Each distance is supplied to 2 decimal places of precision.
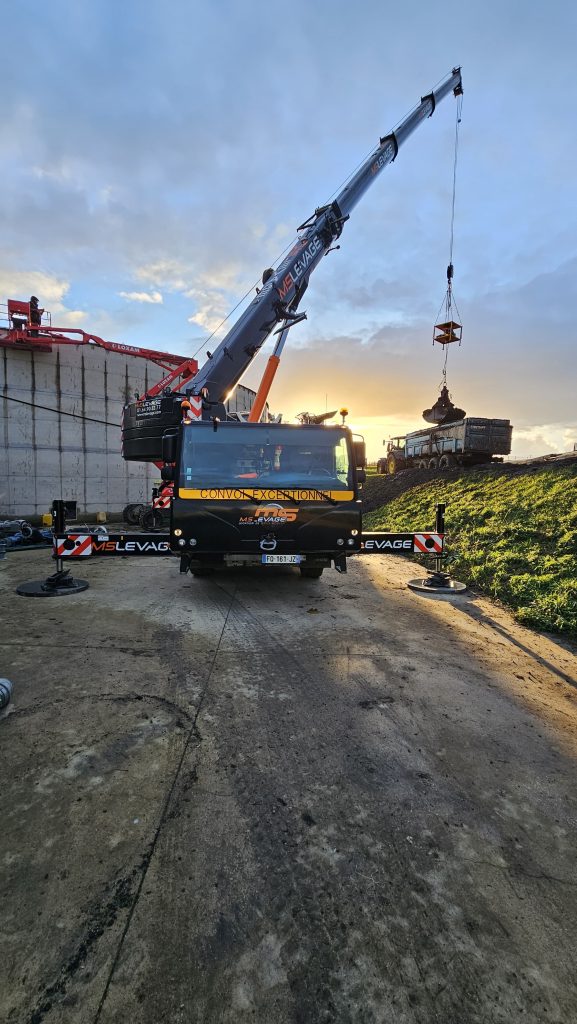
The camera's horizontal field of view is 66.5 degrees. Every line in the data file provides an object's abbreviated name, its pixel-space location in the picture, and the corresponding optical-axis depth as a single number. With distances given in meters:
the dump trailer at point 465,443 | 17.11
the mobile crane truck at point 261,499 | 5.41
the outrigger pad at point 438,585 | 6.93
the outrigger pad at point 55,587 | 6.30
